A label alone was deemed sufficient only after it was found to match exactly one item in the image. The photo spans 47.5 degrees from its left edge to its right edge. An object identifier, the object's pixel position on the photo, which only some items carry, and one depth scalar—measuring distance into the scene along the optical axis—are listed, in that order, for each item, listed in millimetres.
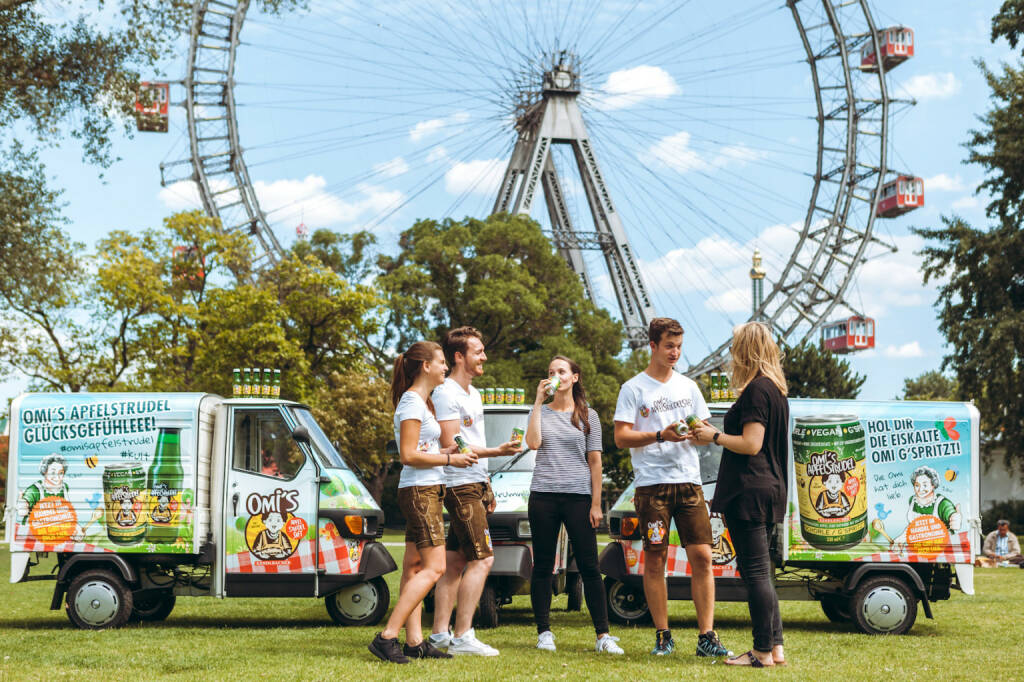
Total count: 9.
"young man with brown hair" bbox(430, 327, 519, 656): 6863
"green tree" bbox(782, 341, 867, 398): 51188
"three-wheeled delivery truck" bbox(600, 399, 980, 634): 8891
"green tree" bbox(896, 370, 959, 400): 70625
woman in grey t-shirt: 7012
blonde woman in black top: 6387
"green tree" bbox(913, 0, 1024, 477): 25828
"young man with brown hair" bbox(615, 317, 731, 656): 6688
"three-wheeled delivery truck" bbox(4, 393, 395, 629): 9008
